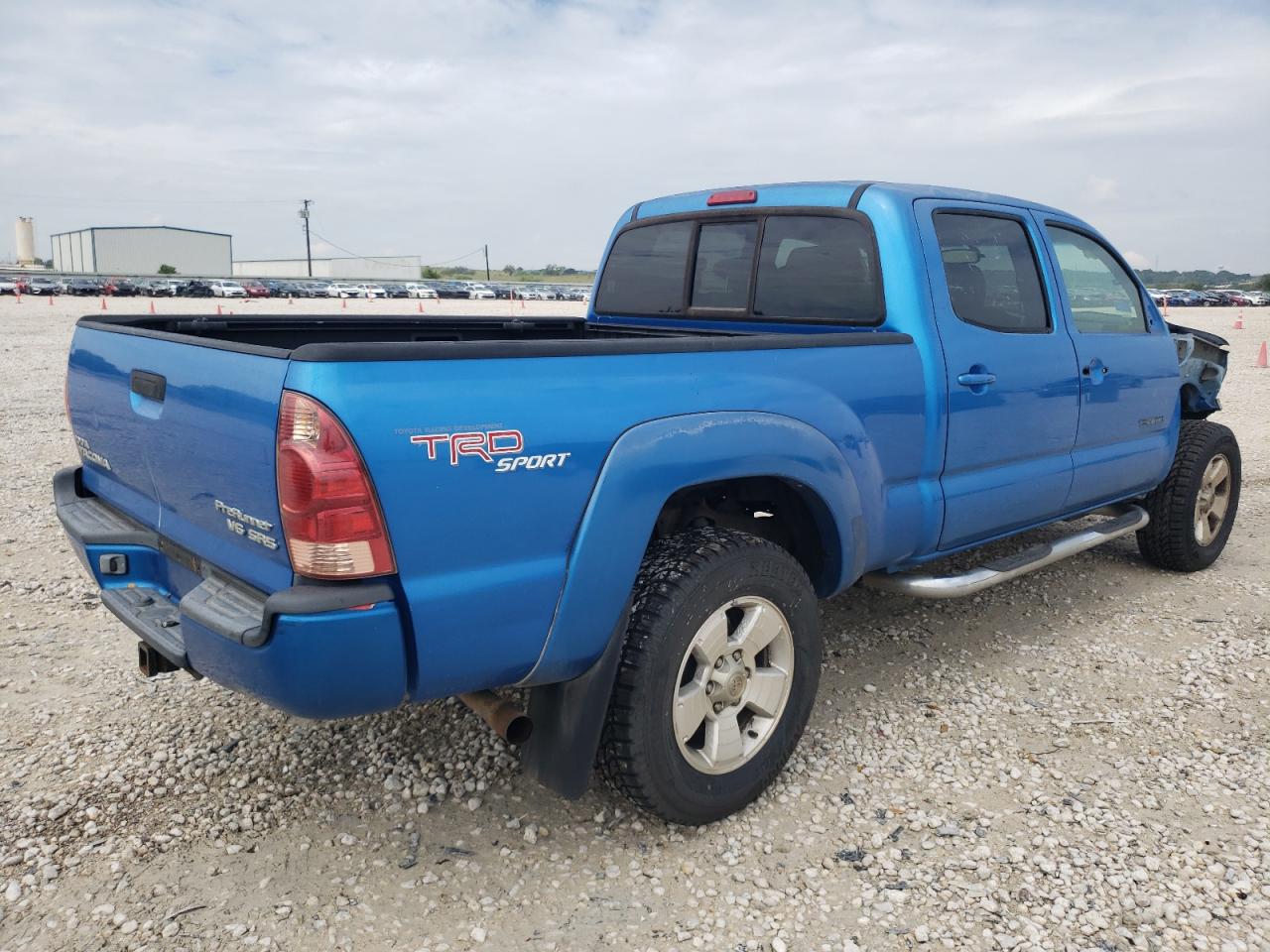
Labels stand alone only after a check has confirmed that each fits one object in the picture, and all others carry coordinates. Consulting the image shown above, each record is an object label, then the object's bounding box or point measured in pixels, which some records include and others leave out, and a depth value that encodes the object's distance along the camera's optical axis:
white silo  116.38
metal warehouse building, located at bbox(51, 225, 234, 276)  102.25
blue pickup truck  2.21
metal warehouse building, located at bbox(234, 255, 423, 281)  112.00
